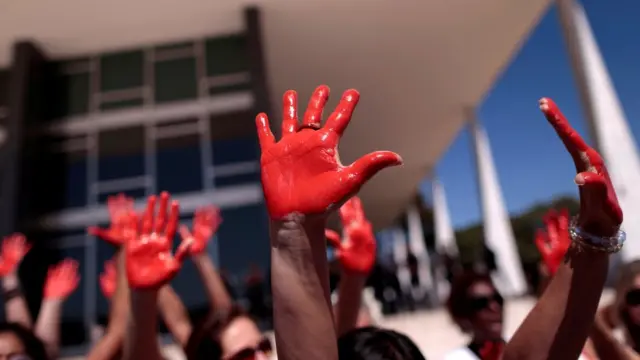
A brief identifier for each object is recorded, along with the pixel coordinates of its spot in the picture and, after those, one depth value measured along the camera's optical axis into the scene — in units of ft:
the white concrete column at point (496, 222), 40.15
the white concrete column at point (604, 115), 24.32
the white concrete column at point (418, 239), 63.65
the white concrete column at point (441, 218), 59.26
